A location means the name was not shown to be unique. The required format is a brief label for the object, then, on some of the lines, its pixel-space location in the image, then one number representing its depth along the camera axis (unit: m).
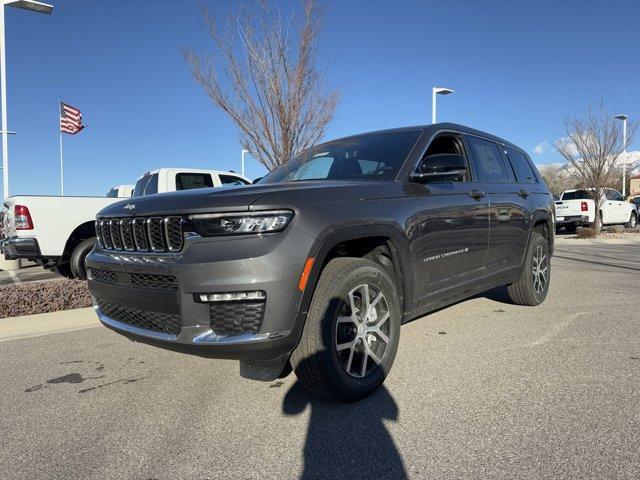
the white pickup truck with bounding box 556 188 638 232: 18.39
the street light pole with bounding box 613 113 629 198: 17.40
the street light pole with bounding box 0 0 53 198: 13.07
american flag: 23.83
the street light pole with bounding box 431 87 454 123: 16.75
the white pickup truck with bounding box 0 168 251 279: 7.16
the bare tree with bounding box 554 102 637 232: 17.11
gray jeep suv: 2.52
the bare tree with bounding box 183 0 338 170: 8.85
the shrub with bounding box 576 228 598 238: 16.14
